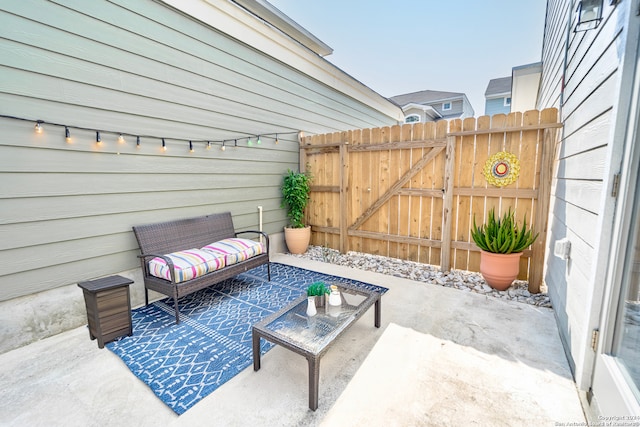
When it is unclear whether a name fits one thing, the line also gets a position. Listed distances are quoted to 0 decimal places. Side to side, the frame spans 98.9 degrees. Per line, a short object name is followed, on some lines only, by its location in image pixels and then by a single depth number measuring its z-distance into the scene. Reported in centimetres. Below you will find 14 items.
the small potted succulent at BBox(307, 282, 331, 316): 218
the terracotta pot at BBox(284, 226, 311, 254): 481
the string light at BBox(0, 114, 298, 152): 231
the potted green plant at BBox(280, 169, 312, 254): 480
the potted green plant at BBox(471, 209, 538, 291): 308
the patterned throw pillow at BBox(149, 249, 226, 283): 270
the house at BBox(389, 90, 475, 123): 1709
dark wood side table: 220
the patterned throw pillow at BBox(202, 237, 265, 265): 320
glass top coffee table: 160
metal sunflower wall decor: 333
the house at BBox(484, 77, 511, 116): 1399
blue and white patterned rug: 183
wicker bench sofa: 270
